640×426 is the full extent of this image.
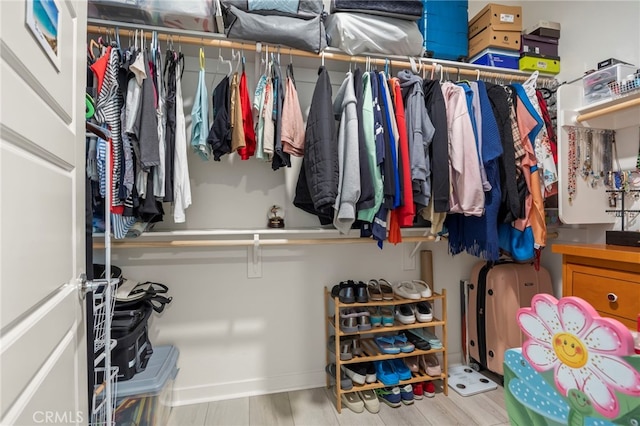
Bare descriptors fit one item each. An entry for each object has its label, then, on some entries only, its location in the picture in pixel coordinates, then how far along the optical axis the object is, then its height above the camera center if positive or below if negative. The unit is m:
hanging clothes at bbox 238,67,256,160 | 1.40 +0.43
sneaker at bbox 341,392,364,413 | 1.59 -1.00
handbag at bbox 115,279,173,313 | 1.37 -0.38
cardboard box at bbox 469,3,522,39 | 1.72 +1.11
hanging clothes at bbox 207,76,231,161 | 1.36 +0.40
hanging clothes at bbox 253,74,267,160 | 1.39 +0.47
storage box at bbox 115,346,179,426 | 1.25 -0.77
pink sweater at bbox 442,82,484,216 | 1.38 +0.22
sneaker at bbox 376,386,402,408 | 1.64 -1.01
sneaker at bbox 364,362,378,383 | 1.65 -0.89
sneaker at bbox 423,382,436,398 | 1.72 -1.02
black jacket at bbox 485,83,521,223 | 1.45 +0.24
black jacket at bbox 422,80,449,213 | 1.37 +0.23
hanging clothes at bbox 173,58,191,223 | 1.31 +0.21
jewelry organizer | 1.54 +0.23
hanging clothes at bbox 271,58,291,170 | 1.39 +0.44
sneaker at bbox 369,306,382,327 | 1.71 -0.60
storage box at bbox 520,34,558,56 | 1.82 +1.00
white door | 0.44 +0.01
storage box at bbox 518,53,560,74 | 1.79 +0.88
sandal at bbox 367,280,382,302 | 1.69 -0.46
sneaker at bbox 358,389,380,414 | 1.59 -1.00
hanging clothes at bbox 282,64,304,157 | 1.38 +0.41
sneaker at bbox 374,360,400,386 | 1.64 -0.89
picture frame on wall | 0.50 +0.35
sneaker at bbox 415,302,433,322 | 1.73 -0.58
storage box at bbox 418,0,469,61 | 1.70 +1.05
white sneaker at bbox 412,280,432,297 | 1.74 -0.45
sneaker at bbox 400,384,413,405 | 1.66 -1.00
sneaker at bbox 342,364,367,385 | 1.64 -0.88
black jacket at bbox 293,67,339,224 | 1.25 +0.27
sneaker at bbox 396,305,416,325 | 1.71 -0.59
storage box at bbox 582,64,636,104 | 1.40 +0.62
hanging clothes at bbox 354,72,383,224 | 1.32 +0.26
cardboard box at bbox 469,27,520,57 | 1.74 +1.00
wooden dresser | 1.12 -0.28
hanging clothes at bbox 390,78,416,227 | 1.35 +0.18
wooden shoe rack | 1.60 -0.77
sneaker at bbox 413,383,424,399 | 1.71 -1.01
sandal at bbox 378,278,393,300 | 1.75 -0.47
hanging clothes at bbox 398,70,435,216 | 1.35 +0.33
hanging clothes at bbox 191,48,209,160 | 1.36 +0.43
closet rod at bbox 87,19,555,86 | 1.34 +0.81
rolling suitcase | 1.79 -0.55
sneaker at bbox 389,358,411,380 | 1.68 -0.89
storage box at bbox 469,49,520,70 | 1.76 +0.90
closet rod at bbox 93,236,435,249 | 1.45 -0.14
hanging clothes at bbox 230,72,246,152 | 1.36 +0.41
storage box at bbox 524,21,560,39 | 1.84 +1.10
